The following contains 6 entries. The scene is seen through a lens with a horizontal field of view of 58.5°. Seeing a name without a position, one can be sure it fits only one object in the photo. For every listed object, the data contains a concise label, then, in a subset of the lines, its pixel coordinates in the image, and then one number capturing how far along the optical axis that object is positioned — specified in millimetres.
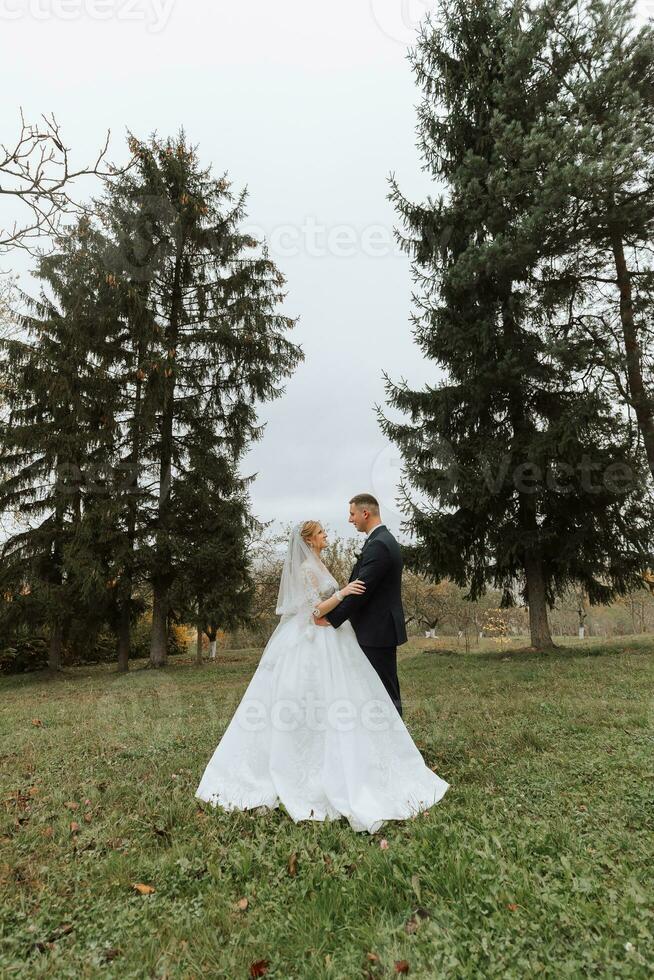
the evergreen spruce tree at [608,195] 13258
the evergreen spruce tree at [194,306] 19500
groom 5004
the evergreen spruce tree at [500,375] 14047
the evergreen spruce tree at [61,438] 18281
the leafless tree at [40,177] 4223
